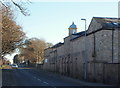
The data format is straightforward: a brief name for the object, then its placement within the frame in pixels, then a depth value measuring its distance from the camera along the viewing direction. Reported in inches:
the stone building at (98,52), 1065.5
